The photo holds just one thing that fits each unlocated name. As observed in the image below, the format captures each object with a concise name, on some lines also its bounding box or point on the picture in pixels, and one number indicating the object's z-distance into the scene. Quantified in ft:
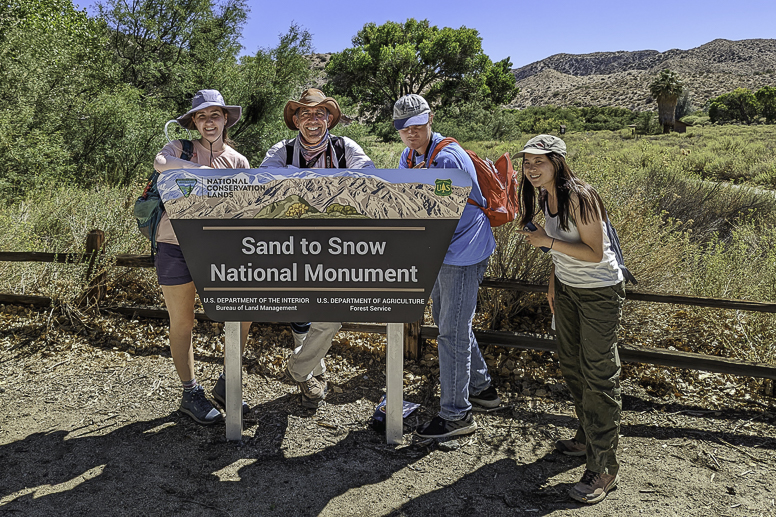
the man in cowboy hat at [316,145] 10.39
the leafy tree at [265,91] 39.50
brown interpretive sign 9.31
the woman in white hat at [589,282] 8.72
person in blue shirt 10.27
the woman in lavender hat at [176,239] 10.43
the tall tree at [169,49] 40.65
